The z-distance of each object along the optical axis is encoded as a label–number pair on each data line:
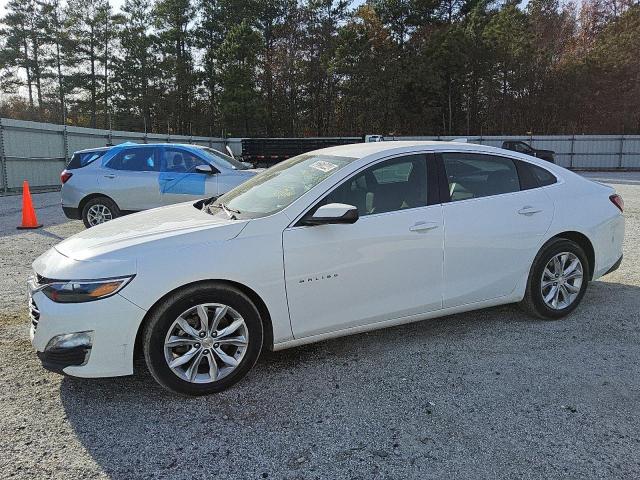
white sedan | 2.93
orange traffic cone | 9.25
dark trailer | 25.52
